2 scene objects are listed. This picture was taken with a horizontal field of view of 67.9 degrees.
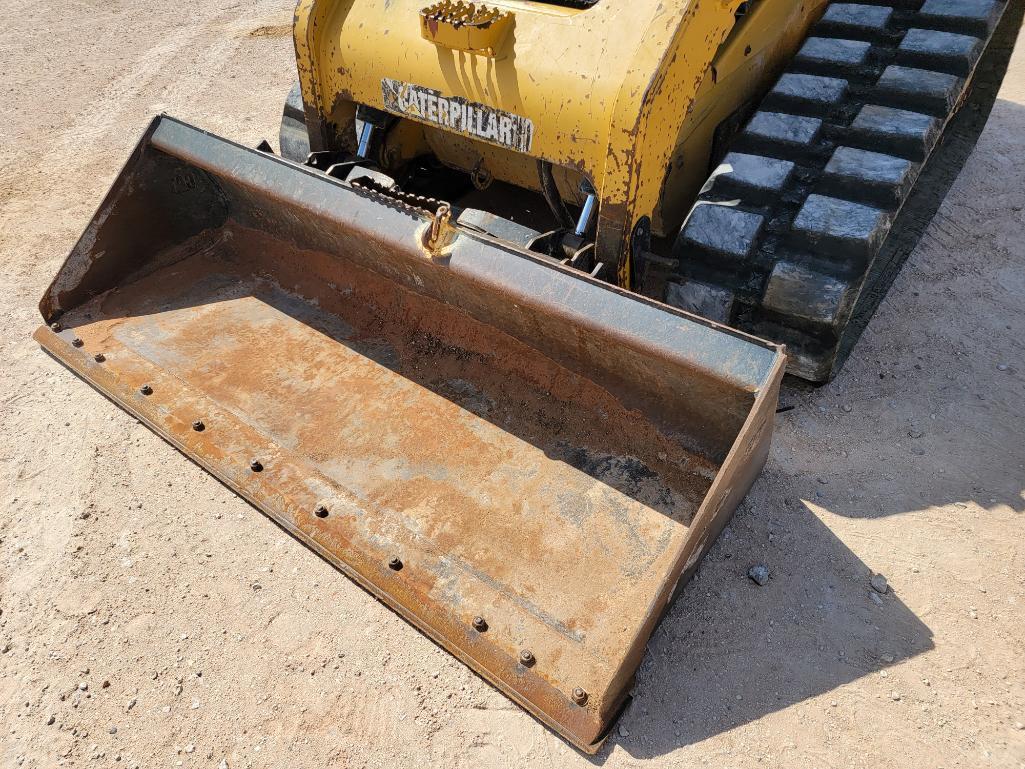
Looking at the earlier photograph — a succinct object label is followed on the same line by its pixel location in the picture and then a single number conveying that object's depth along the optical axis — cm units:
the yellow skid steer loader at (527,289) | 216
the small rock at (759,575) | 233
